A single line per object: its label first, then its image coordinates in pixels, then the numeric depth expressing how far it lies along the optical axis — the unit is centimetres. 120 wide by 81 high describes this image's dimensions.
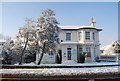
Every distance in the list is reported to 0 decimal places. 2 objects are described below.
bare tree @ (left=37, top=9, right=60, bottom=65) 1376
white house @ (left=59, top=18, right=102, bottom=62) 1750
